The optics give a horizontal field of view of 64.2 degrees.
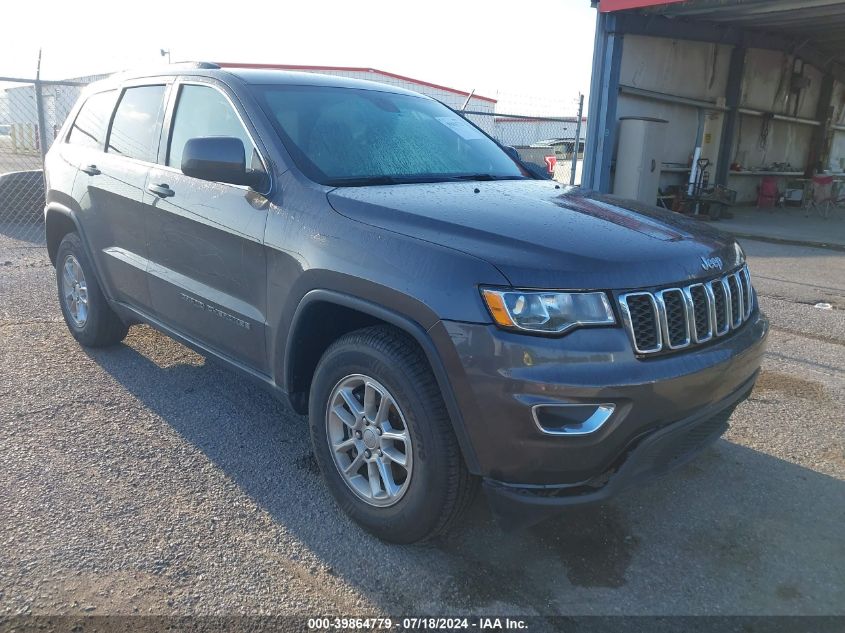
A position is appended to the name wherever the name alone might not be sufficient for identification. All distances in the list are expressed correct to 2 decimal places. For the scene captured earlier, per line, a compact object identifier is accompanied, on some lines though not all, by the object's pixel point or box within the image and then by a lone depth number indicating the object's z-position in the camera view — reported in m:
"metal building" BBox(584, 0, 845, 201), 13.79
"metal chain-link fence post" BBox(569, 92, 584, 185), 12.69
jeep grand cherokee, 2.22
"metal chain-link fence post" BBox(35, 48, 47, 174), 9.26
